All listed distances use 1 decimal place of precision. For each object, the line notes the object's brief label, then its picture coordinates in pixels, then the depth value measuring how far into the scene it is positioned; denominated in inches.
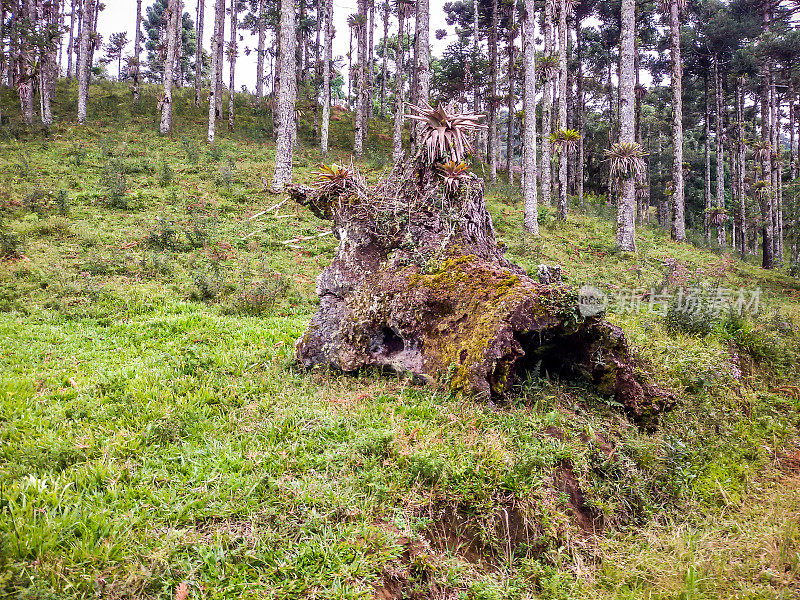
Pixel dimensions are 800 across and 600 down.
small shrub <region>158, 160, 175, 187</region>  590.9
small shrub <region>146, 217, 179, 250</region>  420.5
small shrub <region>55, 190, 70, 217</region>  463.2
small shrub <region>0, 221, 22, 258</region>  356.5
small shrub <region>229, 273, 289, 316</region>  323.9
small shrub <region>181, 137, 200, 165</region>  708.0
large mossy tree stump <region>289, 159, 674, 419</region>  175.0
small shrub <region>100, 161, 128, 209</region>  502.3
